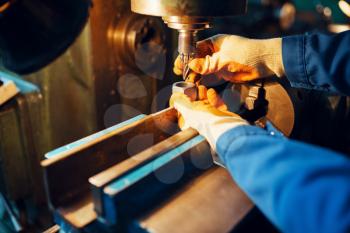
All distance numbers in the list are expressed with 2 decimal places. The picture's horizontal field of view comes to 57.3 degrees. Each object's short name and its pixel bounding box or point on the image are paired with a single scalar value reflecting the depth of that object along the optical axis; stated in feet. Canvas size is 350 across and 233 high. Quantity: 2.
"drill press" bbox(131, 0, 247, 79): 2.13
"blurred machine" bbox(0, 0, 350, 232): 3.41
